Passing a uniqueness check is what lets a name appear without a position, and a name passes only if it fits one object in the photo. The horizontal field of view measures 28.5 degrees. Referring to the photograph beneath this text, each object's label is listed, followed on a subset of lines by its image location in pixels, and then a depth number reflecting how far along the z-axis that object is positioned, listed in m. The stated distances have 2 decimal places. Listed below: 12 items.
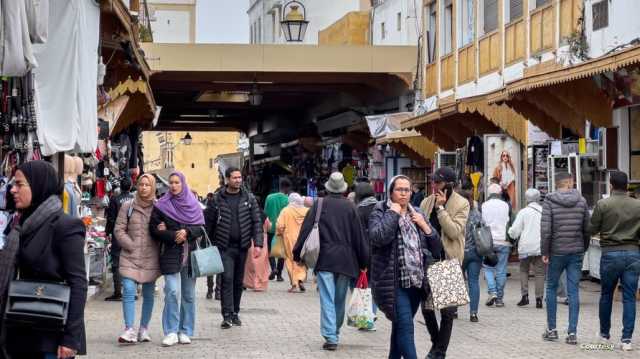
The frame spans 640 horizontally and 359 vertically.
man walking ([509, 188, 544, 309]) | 17.33
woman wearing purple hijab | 12.31
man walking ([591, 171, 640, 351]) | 12.39
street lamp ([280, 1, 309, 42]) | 33.09
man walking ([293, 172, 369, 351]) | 12.41
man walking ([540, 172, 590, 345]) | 13.00
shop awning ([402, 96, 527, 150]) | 23.83
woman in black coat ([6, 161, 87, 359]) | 6.57
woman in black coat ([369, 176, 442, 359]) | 9.59
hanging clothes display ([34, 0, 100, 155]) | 13.58
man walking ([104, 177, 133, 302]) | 17.59
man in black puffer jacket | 14.05
